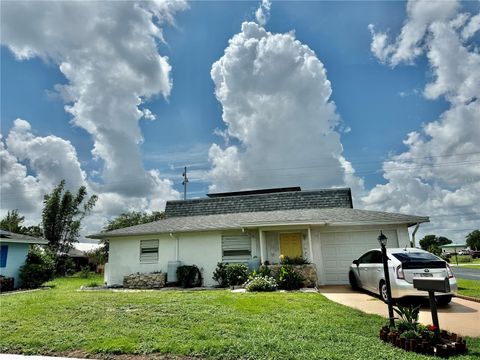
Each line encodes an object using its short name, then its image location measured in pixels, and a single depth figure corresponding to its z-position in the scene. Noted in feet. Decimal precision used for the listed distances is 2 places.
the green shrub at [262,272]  40.01
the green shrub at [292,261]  41.52
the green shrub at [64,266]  99.04
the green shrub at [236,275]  42.34
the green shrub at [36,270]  53.11
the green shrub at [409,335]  15.81
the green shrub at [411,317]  16.67
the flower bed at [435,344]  14.73
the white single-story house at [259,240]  44.37
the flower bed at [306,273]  40.14
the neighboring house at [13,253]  52.39
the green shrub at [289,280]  38.52
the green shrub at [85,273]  87.39
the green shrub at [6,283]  48.75
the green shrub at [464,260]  145.89
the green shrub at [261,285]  36.99
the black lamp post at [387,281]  18.11
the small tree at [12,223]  125.68
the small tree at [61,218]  101.24
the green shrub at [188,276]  45.85
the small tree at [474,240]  243.19
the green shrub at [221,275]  44.19
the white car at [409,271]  25.71
